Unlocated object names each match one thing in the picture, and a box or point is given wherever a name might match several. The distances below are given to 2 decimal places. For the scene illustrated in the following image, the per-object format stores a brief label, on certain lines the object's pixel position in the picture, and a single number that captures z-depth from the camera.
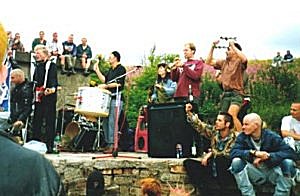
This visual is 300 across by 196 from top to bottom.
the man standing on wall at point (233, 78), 8.37
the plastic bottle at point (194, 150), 8.66
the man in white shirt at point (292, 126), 7.93
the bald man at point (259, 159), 6.82
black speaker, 8.62
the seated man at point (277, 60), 15.94
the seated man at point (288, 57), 15.84
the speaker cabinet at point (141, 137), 11.01
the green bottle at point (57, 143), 9.18
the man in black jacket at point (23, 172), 1.52
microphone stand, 8.91
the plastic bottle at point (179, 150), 8.62
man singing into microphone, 9.21
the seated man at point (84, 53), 14.09
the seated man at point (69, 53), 14.07
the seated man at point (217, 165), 7.53
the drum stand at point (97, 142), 10.08
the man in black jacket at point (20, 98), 8.42
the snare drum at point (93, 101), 8.89
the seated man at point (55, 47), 14.00
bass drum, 10.91
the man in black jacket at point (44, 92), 8.62
